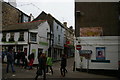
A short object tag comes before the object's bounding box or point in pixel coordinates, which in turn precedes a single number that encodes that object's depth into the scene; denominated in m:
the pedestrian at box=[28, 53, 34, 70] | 14.90
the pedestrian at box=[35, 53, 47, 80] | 9.32
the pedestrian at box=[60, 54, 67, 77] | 11.42
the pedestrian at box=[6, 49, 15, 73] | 11.91
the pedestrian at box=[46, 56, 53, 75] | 12.09
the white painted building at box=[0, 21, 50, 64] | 22.19
